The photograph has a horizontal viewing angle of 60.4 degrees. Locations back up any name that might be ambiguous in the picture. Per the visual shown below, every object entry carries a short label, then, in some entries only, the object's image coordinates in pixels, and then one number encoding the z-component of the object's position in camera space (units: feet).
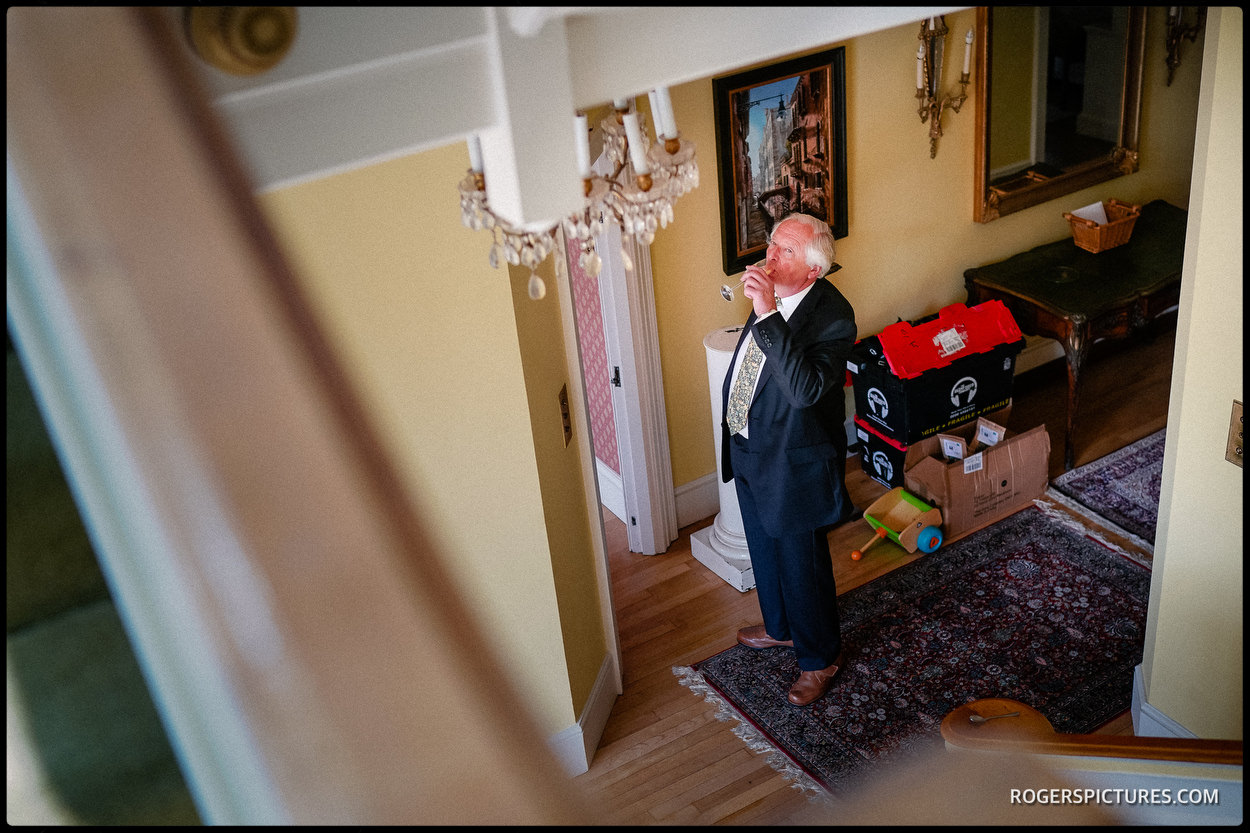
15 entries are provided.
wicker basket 16.58
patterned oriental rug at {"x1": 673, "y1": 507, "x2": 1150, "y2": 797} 11.29
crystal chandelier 5.83
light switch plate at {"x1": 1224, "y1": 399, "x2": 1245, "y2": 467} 8.45
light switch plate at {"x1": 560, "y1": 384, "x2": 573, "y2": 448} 10.16
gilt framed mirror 15.76
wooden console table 15.34
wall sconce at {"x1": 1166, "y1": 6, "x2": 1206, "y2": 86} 16.69
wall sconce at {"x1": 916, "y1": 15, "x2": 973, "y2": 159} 14.57
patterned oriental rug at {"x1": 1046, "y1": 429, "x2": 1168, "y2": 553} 14.39
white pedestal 13.10
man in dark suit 10.29
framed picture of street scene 13.50
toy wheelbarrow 14.11
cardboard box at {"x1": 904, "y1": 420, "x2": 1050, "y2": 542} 14.29
